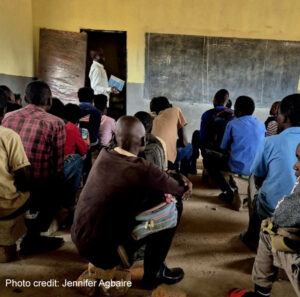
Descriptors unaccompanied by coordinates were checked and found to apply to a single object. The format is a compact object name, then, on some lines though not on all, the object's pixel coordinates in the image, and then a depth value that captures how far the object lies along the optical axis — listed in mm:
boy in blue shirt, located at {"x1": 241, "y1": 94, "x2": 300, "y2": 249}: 1909
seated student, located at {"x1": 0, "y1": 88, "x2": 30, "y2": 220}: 1883
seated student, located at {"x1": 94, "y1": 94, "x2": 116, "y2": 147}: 3736
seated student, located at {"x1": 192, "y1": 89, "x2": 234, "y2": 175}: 3671
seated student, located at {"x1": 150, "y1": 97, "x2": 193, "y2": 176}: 3020
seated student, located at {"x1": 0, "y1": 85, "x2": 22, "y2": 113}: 2835
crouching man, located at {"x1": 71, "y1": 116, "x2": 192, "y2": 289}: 1521
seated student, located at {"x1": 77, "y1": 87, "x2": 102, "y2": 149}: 3330
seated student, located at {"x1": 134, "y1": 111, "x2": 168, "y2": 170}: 1999
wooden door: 5691
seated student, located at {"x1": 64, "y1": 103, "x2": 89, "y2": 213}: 2684
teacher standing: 6094
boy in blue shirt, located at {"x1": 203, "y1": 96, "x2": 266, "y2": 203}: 3090
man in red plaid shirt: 2209
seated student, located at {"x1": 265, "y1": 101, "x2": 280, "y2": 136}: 3227
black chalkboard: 5934
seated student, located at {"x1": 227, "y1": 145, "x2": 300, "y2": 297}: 1390
